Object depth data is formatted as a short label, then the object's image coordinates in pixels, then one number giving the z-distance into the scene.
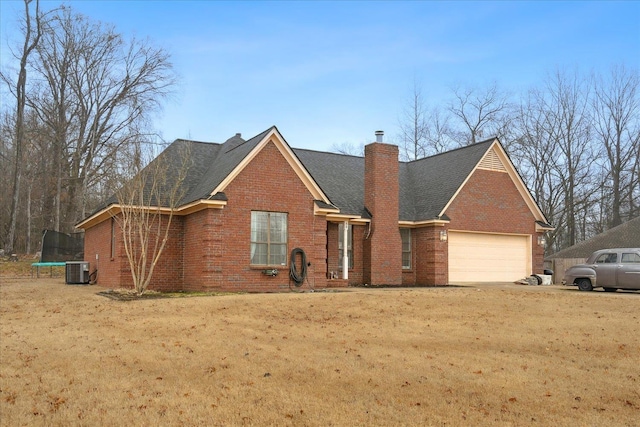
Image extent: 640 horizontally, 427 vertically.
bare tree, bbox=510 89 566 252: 45.62
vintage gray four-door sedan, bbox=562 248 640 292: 20.00
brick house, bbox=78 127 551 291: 19.28
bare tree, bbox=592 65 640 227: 44.41
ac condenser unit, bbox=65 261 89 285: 24.97
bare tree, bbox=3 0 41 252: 36.50
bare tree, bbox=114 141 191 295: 18.58
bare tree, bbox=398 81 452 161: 51.22
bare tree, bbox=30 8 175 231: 41.69
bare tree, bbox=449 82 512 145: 48.73
